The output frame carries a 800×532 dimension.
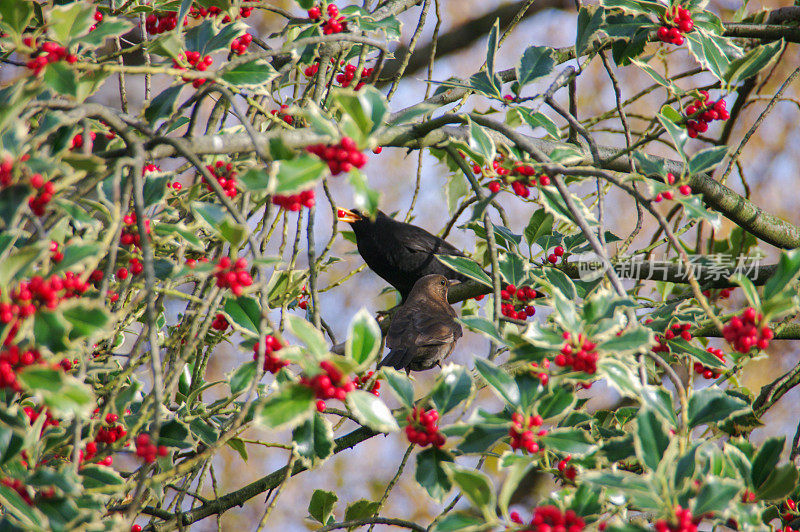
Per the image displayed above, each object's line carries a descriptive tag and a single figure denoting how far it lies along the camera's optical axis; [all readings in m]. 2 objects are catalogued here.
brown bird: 11.84
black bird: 13.60
